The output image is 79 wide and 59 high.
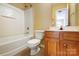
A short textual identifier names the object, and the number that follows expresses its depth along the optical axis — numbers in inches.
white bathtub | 75.7
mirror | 76.1
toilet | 78.1
